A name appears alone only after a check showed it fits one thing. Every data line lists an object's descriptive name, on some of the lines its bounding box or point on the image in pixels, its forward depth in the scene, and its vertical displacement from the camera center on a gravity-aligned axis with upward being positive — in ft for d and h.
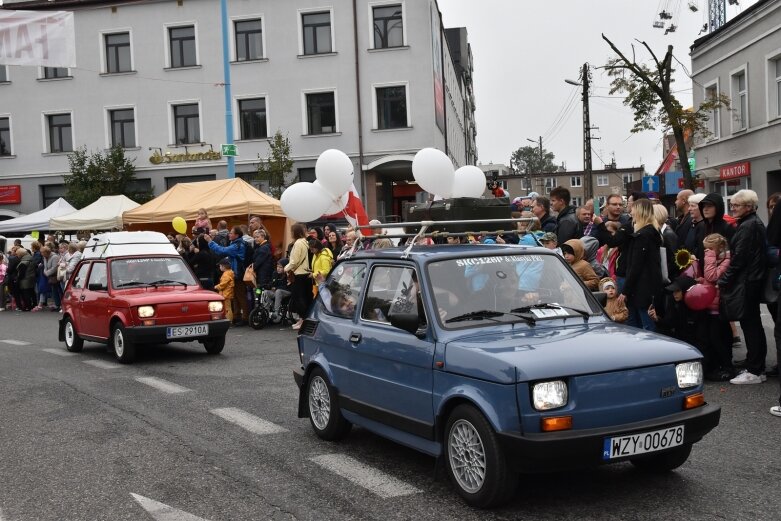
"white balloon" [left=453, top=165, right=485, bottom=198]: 40.91 +2.03
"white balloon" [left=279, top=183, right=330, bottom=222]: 42.57 +1.32
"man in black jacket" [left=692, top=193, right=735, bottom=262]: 29.89 -0.18
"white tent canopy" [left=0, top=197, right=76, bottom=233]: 88.63 +2.07
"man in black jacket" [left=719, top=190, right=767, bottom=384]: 27.66 -1.96
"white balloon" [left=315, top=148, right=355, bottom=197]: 43.98 +2.99
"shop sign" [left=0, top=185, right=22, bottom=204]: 124.36 +6.87
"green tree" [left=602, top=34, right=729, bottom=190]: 89.15 +12.90
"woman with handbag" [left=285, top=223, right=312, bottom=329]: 49.42 -2.68
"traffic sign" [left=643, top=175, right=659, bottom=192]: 122.52 +4.74
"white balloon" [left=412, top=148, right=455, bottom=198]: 38.01 +2.49
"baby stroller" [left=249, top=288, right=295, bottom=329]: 52.44 -5.36
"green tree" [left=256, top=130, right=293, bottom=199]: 105.81 +8.06
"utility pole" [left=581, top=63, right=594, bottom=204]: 138.61 +11.15
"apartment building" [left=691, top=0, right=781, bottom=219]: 85.46 +12.37
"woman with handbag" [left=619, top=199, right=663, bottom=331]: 29.30 -1.85
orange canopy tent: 66.54 +2.02
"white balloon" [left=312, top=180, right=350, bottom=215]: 44.50 +1.34
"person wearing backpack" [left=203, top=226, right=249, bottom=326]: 54.34 -1.98
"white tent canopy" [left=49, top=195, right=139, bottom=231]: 79.00 +1.94
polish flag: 47.52 +0.87
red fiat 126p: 38.32 -3.27
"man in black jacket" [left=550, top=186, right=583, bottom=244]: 33.88 -0.04
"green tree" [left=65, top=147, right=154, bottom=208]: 115.55 +8.33
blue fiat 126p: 15.08 -3.11
